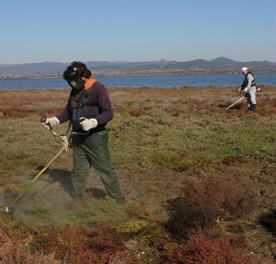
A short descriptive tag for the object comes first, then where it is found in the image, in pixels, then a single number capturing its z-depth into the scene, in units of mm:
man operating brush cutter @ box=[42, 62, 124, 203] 7305
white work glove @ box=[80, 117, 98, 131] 6974
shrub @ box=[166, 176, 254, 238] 6523
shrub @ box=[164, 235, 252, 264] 4684
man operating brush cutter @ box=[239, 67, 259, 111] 19547
